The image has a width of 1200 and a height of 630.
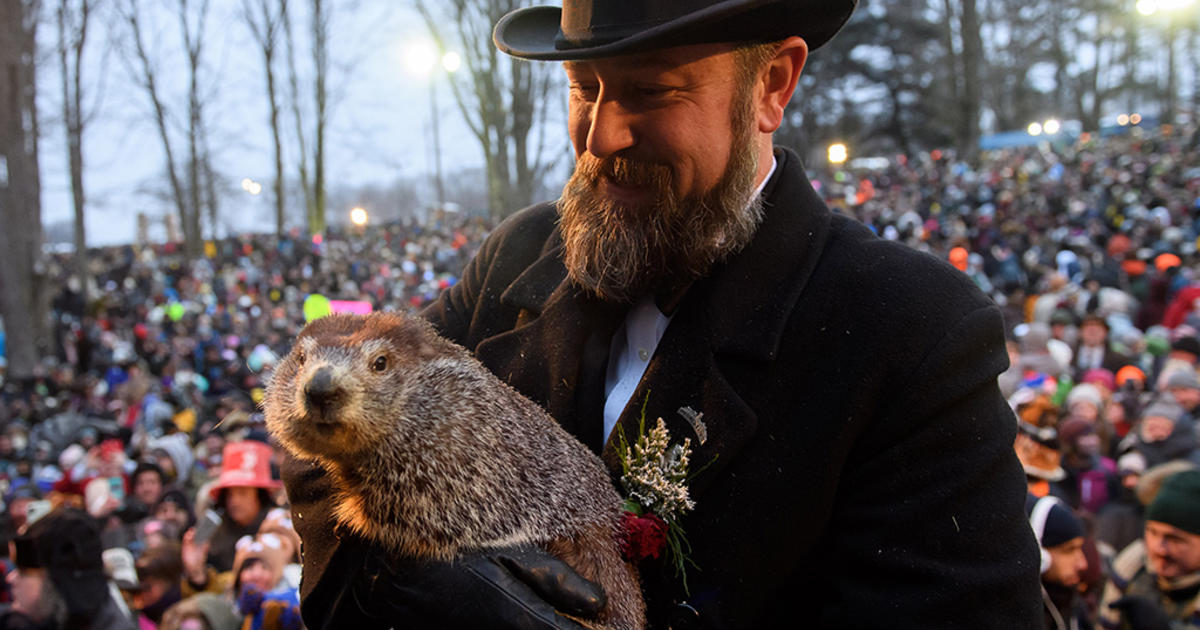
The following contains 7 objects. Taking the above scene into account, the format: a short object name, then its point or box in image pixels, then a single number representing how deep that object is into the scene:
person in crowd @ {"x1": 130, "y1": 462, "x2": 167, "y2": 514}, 7.20
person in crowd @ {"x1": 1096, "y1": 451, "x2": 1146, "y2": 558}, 5.34
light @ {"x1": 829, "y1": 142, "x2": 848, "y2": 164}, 13.88
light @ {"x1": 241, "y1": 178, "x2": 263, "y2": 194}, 23.58
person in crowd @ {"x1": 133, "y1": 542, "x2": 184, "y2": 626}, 5.09
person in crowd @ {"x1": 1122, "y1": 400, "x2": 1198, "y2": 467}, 5.90
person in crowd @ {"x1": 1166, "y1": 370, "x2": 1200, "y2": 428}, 6.76
